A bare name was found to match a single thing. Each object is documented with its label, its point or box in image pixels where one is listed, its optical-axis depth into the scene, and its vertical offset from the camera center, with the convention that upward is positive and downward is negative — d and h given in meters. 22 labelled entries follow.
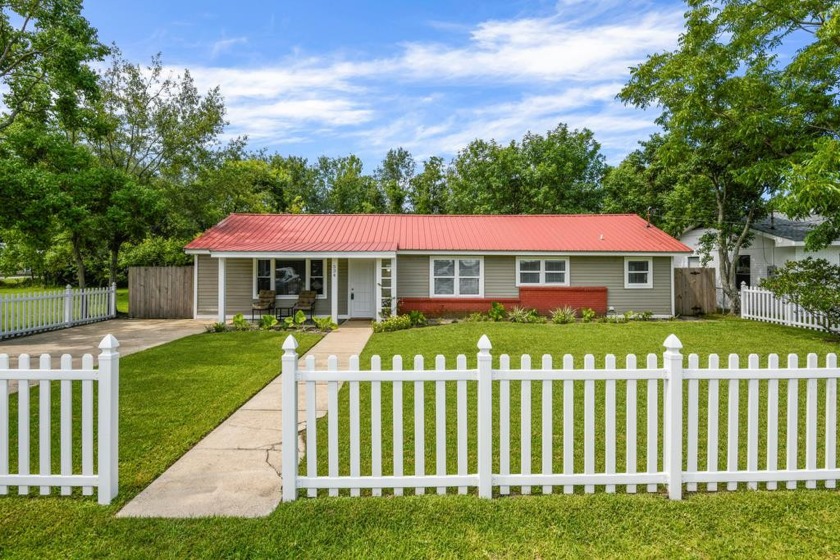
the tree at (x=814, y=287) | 11.27 -0.21
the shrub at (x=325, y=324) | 14.20 -1.33
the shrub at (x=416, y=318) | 15.08 -1.22
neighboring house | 18.39 +1.19
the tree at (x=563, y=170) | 28.92 +6.77
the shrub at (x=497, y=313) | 16.23 -1.15
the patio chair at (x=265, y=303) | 16.30 -0.82
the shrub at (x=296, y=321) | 14.48 -1.29
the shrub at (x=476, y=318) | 15.86 -1.30
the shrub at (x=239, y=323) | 14.13 -1.30
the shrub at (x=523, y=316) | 15.69 -1.22
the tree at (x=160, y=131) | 20.95 +6.68
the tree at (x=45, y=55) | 13.31 +6.23
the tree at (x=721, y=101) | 12.58 +4.87
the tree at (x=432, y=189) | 37.72 +7.06
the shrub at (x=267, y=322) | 14.31 -1.28
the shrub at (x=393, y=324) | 14.03 -1.33
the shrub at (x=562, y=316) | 15.52 -1.21
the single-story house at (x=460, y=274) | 17.14 +0.16
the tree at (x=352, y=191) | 41.06 +7.75
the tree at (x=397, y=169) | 45.41 +10.43
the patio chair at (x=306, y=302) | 16.70 -0.81
